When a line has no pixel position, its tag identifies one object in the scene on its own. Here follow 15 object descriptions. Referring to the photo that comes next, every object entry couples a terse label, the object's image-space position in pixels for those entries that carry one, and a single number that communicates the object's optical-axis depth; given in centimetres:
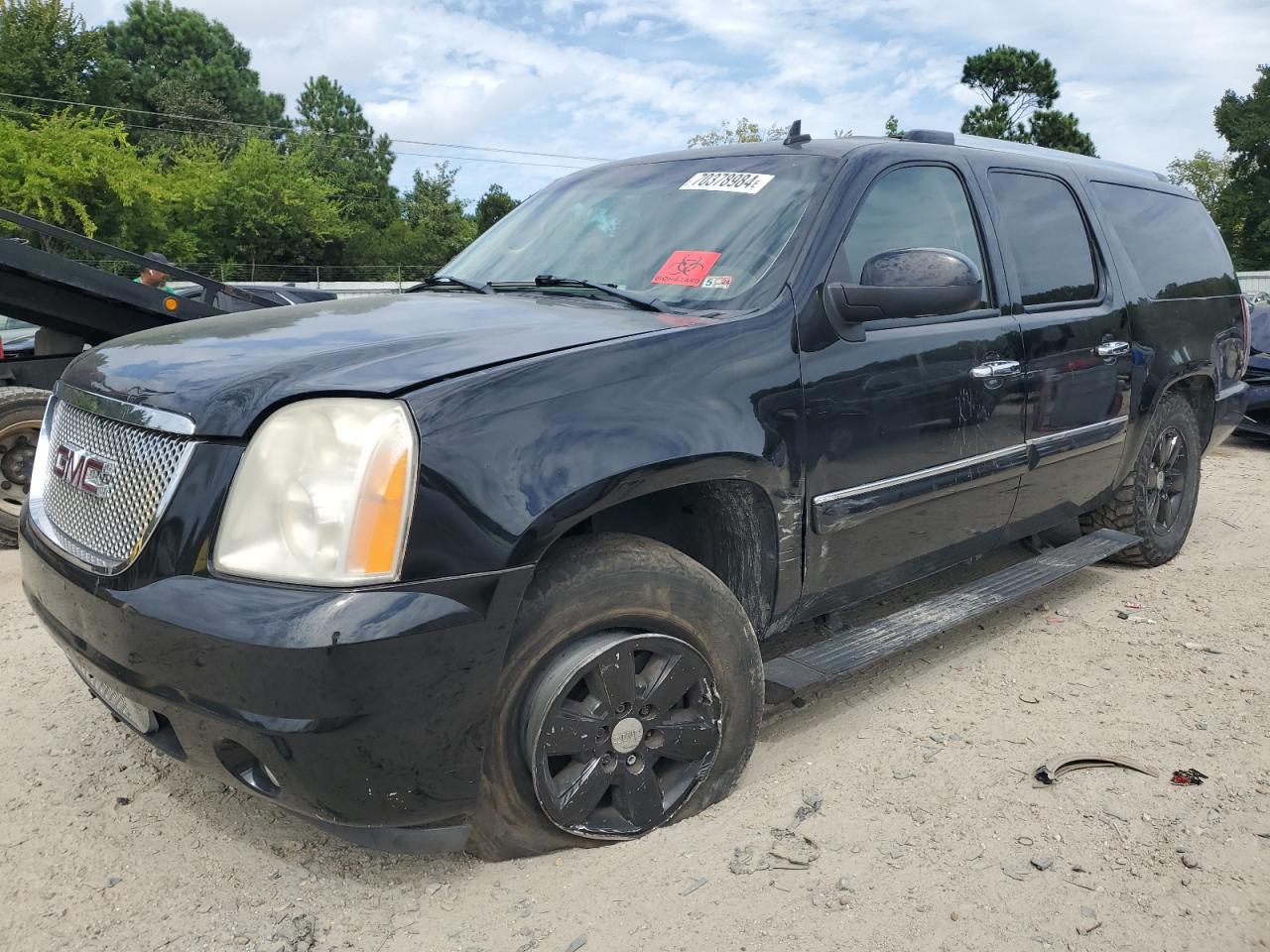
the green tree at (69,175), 3259
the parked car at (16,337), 661
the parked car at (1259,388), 922
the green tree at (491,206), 6038
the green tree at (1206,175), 5878
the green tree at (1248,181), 5119
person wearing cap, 709
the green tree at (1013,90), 4856
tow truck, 554
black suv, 206
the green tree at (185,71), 5909
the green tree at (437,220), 5431
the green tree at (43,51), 4609
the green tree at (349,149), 6034
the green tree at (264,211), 4341
